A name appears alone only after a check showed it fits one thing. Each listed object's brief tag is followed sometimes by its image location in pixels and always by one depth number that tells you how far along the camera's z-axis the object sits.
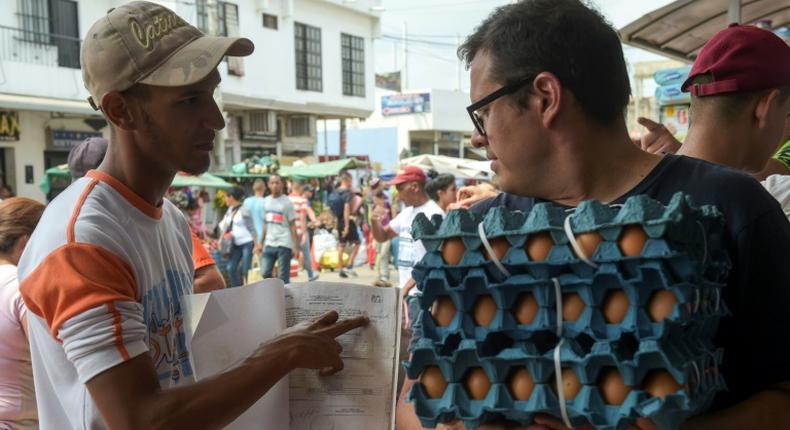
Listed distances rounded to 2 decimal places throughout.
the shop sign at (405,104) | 39.19
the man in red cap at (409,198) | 7.57
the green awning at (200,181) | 17.11
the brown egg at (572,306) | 1.25
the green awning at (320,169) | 24.73
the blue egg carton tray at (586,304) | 1.18
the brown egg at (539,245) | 1.27
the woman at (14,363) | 3.14
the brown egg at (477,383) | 1.30
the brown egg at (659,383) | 1.17
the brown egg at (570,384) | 1.23
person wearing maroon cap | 1.94
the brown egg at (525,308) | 1.28
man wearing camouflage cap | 1.65
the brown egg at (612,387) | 1.20
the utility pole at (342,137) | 32.26
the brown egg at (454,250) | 1.32
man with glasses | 1.47
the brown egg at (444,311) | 1.34
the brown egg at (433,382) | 1.34
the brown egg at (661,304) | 1.18
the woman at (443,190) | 8.02
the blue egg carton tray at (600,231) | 1.18
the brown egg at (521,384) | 1.27
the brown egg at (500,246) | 1.29
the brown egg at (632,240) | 1.19
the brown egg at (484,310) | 1.31
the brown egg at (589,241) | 1.23
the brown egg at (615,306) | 1.22
